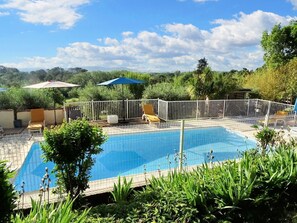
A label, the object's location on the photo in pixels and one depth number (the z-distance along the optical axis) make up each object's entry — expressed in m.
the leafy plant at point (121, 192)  4.25
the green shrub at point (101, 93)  13.88
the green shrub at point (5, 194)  2.64
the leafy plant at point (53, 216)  2.48
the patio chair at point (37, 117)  11.64
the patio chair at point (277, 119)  11.76
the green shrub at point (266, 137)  6.30
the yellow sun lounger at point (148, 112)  13.01
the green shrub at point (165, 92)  14.70
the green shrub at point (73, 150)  4.30
